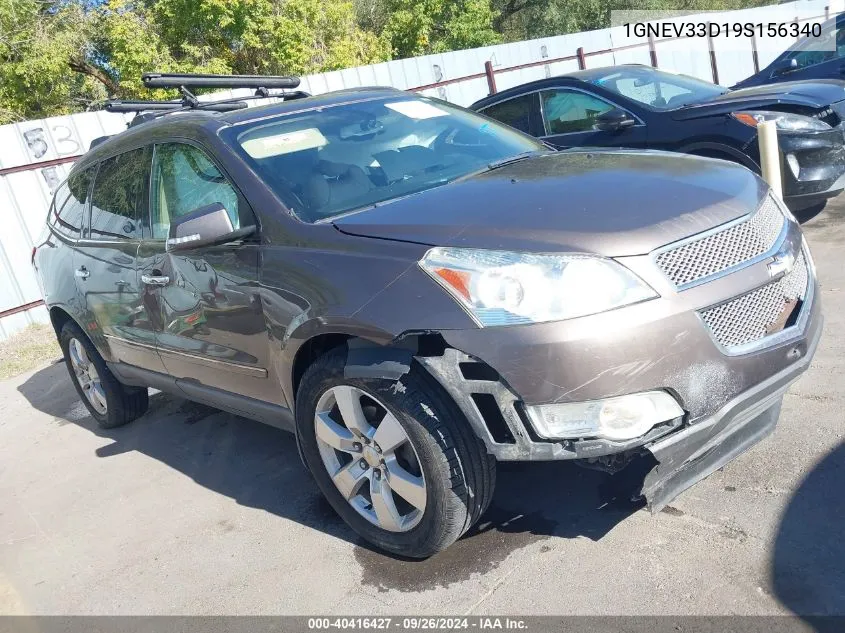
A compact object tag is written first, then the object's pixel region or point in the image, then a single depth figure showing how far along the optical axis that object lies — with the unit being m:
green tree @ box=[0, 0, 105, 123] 18.98
